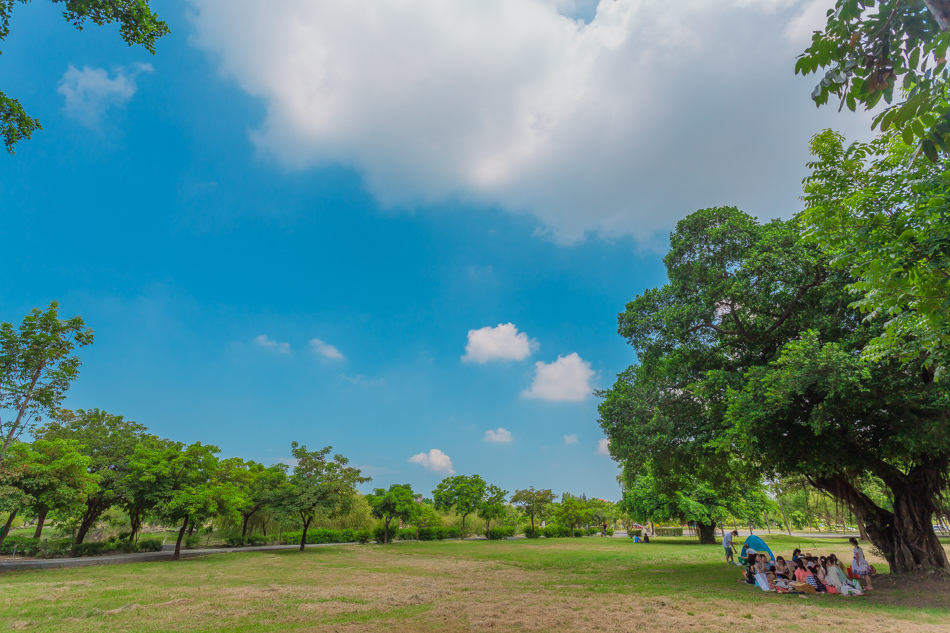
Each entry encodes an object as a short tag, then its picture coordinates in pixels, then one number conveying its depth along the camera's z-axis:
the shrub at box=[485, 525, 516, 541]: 52.46
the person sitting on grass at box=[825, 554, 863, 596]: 11.37
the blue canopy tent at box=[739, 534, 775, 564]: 14.68
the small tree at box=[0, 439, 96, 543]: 16.83
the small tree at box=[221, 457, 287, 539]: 30.11
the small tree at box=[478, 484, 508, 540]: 51.15
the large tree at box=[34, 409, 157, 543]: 23.20
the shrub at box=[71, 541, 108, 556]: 23.30
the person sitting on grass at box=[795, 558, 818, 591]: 11.99
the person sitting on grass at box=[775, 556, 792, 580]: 12.48
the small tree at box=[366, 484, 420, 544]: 41.91
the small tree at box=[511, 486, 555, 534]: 56.62
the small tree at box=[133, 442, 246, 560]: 22.08
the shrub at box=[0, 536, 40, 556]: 22.78
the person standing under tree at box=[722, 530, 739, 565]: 18.78
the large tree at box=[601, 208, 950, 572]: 10.38
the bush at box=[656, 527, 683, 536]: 61.89
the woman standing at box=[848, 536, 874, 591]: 12.16
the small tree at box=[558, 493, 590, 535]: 58.56
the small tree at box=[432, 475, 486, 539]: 50.12
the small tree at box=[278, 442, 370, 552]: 30.45
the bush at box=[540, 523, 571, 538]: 57.38
